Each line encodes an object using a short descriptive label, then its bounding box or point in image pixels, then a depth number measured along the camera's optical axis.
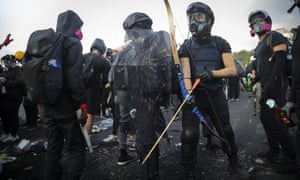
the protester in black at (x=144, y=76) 2.07
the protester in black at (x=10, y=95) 5.20
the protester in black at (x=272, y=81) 2.79
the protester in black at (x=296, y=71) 2.42
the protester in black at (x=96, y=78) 4.47
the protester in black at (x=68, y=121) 2.42
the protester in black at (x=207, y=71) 2.55
